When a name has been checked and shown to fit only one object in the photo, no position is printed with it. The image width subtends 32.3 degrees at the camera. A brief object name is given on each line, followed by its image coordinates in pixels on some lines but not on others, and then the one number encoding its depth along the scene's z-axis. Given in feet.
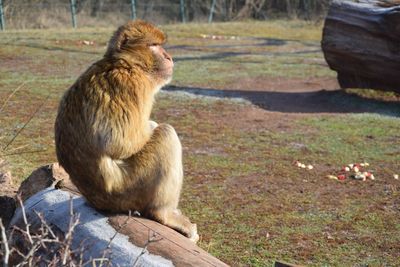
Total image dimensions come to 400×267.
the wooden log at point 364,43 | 34.45
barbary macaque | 13.62
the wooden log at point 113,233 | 12.81
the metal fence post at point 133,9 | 80.48
